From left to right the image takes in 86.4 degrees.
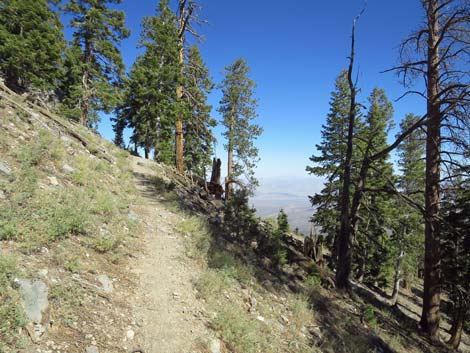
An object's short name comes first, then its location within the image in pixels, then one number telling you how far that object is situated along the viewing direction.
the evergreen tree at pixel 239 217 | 10.72
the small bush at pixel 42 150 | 6.22
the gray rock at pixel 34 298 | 3.11
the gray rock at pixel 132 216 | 7.28
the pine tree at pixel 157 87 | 18.44
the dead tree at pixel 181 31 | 17.30
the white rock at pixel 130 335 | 3.69
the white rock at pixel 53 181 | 6.04
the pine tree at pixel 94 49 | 18.34
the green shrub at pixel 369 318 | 7.57
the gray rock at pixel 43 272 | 3.65
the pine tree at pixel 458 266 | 11.20
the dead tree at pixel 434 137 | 7.93
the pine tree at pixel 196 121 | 19.62
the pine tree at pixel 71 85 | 17.53
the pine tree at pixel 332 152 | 18.53
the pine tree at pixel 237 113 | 24.75
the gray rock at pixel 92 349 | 3.17
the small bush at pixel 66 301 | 3.39
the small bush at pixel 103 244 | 5.05
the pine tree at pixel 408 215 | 19.11
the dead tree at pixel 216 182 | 18.89
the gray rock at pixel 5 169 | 5.23
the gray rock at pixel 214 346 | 4.13
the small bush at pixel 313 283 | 8.22
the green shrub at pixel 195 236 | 6.76
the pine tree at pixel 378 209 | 18.89
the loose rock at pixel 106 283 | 4.28
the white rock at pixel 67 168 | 7.19
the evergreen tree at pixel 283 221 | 14.16
